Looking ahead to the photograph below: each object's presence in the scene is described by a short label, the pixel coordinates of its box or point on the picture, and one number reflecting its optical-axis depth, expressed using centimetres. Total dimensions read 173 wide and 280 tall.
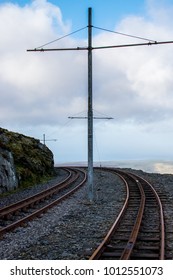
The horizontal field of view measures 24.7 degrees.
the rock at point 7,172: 2367
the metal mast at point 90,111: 2039
